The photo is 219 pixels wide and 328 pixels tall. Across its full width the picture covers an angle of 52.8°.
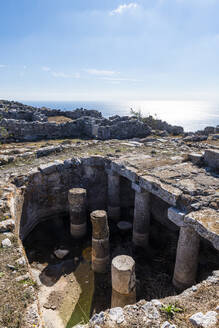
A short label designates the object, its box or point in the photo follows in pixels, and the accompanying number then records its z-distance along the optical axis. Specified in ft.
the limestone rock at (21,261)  18.73
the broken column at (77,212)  33.86
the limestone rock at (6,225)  22.95
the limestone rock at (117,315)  13.19
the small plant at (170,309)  13.51
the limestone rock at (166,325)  12.13
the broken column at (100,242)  28.07
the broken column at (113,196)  38.68
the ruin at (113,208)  23.04
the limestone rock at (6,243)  20.82
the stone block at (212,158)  31.40
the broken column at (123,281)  20.45
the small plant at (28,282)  16.88
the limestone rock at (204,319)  11.83
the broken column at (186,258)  22.45
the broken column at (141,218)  31.01
